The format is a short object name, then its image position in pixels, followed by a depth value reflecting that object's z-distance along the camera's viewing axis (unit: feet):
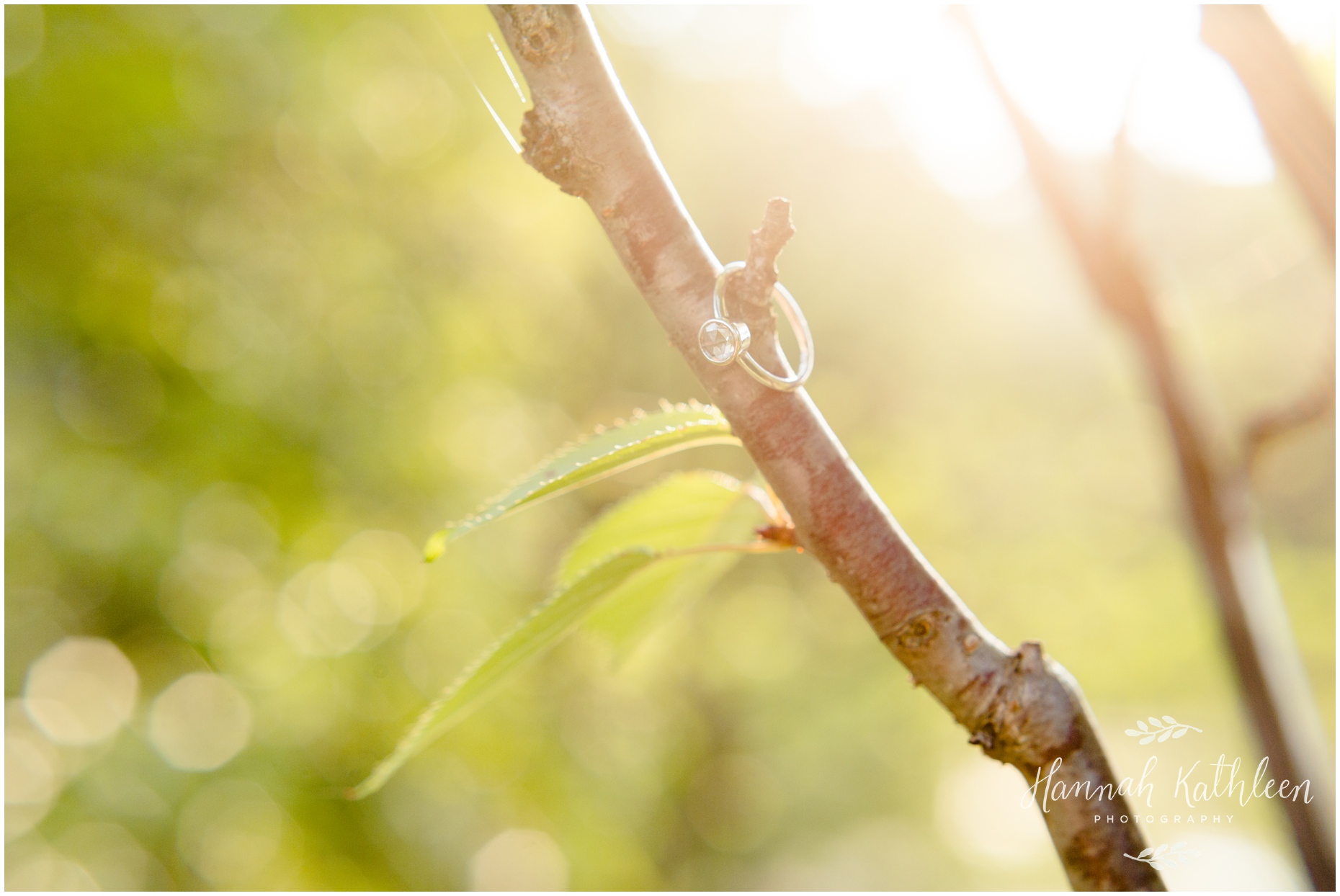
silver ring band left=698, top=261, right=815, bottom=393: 0.61
